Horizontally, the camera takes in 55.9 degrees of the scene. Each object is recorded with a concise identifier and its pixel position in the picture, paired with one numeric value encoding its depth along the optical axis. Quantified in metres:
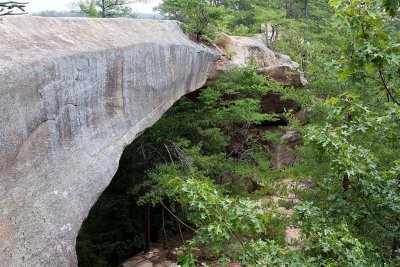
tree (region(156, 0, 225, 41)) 9.59
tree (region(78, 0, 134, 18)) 12.80
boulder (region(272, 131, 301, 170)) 14.39
